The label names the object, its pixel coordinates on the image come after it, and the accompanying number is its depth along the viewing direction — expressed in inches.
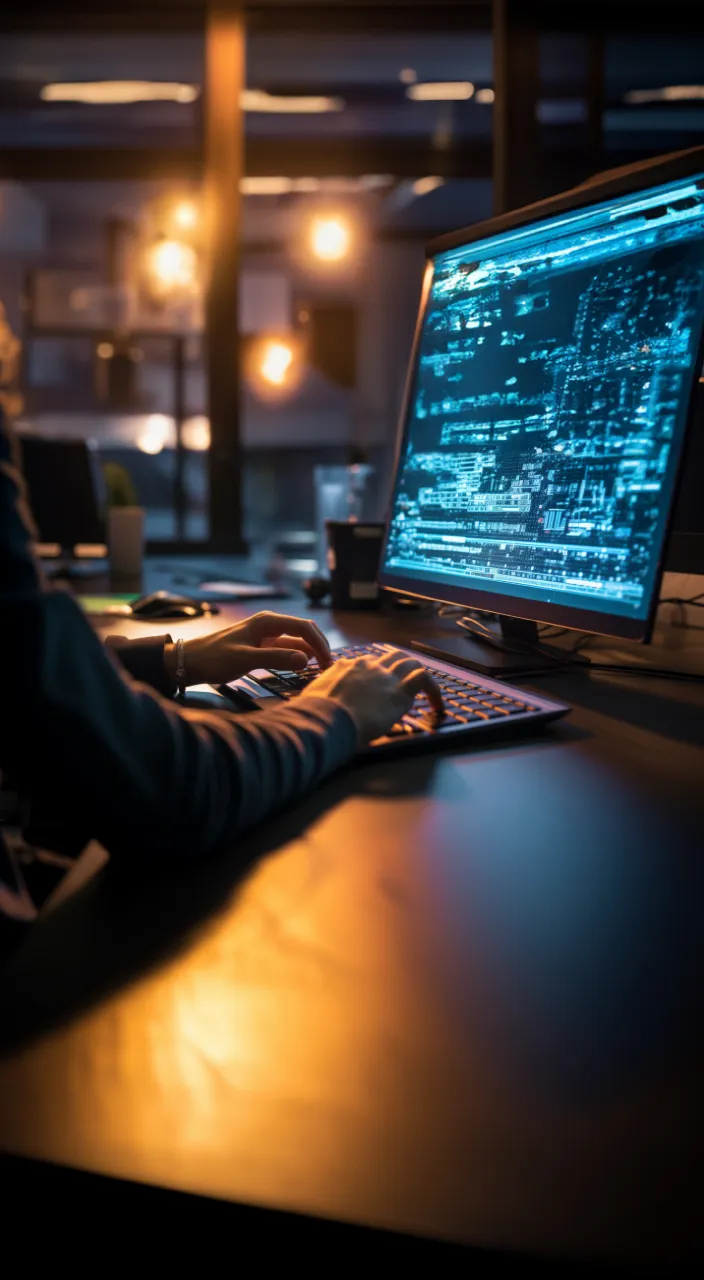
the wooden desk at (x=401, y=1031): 11.6
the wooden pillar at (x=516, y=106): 88.0
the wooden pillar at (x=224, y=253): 130.2
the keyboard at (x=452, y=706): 29.8
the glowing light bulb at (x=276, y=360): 216.7
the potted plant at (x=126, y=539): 93.6
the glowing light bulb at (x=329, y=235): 174.4
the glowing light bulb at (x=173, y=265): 141.3
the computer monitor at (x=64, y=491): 100.8
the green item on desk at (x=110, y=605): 64.7
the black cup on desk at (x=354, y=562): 63.3
